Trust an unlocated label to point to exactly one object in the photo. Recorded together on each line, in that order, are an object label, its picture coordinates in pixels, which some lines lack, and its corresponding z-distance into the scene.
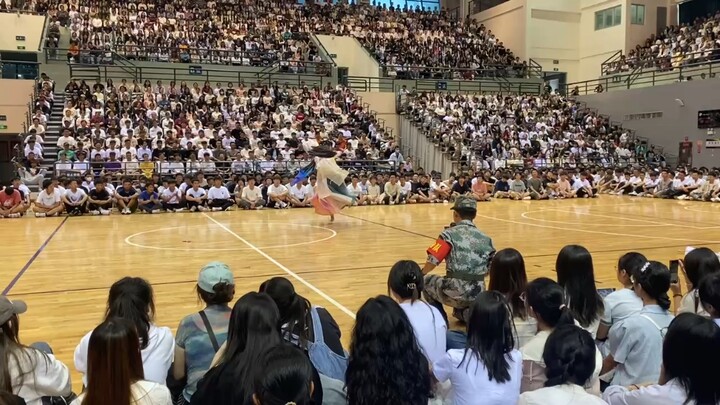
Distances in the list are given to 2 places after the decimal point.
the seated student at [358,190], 17.41
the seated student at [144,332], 2.97
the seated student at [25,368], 2.49
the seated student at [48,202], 14.20
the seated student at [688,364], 2.21
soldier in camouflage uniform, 4.89
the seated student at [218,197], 15.78
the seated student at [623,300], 3.39
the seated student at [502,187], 19.76
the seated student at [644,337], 2.97
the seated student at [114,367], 2.18
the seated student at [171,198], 15.40
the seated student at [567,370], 2.23
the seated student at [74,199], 14.37
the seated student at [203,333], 3.02
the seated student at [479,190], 18.70
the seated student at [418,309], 3.40
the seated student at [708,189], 18.06
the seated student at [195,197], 15.56
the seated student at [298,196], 16.67
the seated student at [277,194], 16.41
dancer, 12.46
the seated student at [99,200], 14.68
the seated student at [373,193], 17.77
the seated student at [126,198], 14.99
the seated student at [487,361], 2.58
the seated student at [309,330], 2.79
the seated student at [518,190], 19.42
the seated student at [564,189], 19.73
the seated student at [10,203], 13.96
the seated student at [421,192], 18.31
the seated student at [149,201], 15.19
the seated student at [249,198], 16.27
